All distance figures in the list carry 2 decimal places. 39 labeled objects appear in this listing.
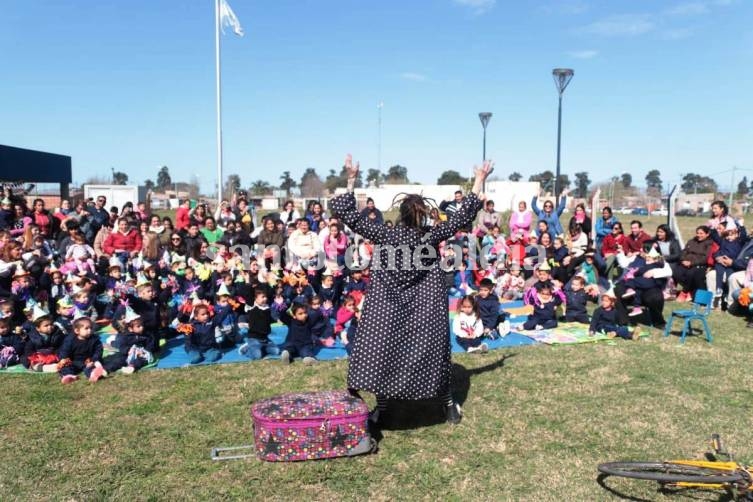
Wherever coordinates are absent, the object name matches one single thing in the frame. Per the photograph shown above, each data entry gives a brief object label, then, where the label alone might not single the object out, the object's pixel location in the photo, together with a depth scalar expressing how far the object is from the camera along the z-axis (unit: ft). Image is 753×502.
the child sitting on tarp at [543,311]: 27.07
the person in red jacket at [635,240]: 34.78
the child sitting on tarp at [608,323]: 25.13
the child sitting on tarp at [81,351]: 19.90
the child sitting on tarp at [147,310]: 22.85
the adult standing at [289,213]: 39.10
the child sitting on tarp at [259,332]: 22.35
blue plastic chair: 24.36
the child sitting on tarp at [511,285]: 34.47
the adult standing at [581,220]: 38.99
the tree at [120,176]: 273.25
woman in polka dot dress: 13.75
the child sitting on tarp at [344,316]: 24.68
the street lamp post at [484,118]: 67.46
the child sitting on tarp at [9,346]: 21.20
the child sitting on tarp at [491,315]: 25.62
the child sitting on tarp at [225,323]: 23.30
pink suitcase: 13.10
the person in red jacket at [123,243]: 31.89
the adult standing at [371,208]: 31.22
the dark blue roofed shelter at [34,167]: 57.35
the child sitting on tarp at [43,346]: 20.72
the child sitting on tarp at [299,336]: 22.17
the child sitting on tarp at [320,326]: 23.66
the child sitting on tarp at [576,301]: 28.37
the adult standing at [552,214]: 39.22
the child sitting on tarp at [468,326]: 23.43
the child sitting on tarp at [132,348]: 20.54
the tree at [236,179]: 176.80
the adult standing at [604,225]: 38.19
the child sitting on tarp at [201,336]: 22.02
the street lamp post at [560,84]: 47.14
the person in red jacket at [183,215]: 35.73
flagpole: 56.31
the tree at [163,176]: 346.37
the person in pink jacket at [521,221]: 39.63
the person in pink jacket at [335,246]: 32.65
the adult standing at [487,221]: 40.81
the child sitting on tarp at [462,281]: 34.81
